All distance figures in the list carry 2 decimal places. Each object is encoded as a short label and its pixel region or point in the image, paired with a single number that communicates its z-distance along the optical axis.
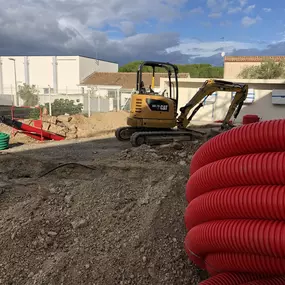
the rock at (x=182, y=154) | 8.59
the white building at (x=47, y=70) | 46.34
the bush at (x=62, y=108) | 20.49
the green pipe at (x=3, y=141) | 12.01
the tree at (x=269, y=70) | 31.67
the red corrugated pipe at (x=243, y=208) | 2.67
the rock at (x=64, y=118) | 16.69
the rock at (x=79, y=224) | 4.43
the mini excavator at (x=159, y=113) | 11.04
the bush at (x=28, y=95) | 31.96
